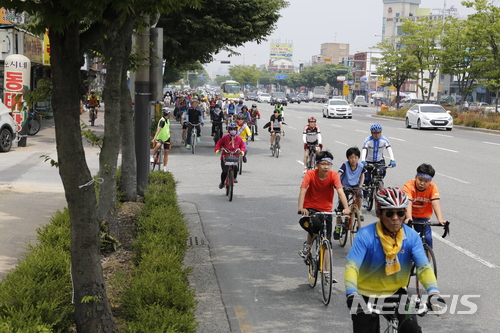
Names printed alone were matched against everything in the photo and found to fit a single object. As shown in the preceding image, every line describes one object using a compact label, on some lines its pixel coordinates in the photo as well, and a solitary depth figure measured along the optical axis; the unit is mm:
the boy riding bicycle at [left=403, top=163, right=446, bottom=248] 7543
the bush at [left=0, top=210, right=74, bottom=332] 4926
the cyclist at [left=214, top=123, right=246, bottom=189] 14195
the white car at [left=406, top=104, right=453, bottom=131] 39303
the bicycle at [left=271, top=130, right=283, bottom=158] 22719
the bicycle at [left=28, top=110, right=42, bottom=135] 26848
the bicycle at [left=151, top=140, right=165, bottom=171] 17531
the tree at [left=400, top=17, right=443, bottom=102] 54938
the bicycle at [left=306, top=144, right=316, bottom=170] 18078
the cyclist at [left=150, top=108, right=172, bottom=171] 17391
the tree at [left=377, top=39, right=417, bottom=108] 59438
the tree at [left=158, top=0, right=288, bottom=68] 23359
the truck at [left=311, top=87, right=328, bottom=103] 115375
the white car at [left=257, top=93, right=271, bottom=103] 95000
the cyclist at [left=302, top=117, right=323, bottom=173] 17719
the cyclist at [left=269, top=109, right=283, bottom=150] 22547
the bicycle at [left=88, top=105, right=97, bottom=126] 32738
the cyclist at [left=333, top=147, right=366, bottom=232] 9977
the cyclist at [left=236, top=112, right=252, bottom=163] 18966
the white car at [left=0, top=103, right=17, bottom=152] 20781
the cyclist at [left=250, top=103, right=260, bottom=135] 30617
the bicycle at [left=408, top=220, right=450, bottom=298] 7087
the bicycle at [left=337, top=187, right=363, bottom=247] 9547
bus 76812
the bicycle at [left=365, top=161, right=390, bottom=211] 12275
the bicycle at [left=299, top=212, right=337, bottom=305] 7156
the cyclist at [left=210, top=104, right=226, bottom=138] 25906
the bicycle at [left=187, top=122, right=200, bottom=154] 23436
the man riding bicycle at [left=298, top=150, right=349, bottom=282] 7926
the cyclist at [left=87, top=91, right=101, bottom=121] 32494
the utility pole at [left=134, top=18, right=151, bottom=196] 13031
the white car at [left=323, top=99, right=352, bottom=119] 52094
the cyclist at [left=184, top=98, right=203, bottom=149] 23734
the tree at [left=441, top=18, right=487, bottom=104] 44188
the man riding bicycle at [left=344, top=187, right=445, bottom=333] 4293
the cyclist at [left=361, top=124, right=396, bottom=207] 12438
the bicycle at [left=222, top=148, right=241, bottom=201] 13828
